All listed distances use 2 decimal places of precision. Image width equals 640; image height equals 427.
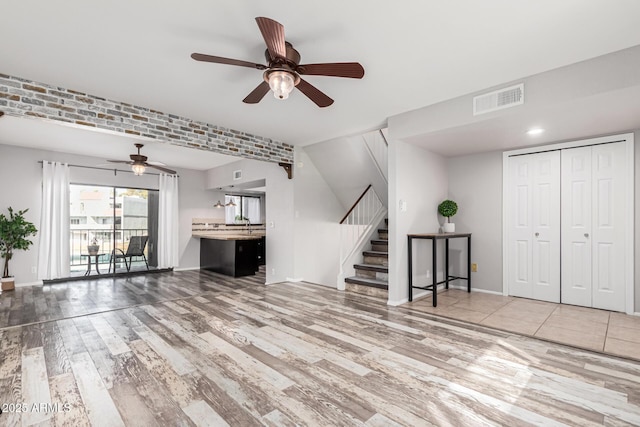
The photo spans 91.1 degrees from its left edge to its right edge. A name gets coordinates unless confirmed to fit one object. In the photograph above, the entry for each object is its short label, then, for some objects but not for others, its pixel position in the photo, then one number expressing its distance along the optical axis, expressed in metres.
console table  4.12
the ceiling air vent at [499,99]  3.18
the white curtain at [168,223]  7.47
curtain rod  6.50
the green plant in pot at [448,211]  4.86
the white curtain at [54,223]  6.04
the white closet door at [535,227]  4.42
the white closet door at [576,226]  4.15
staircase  4.84
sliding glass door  6.88
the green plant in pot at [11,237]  5.43
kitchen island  6.84
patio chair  7.12
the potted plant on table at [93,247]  6.91
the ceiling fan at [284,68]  2.15
